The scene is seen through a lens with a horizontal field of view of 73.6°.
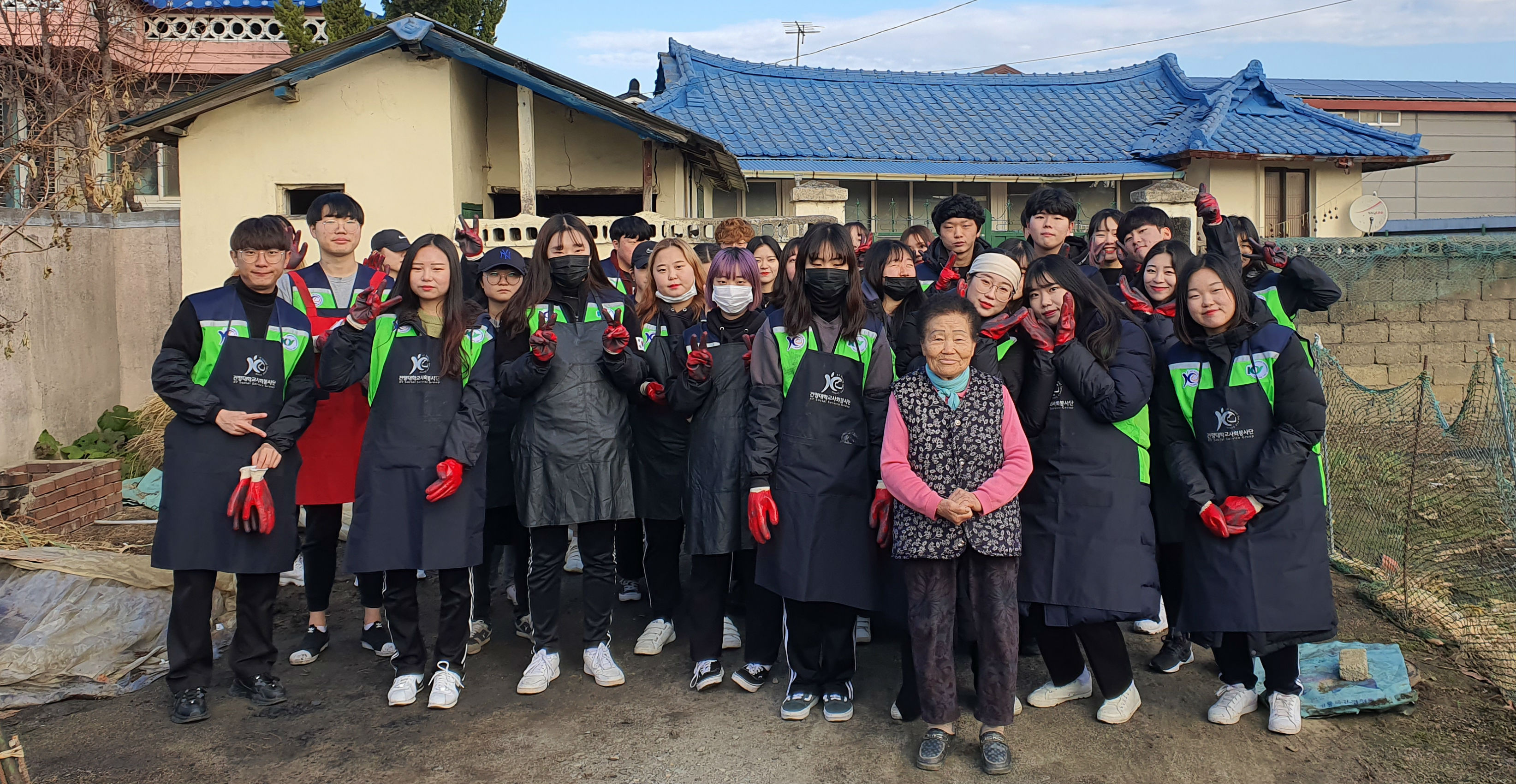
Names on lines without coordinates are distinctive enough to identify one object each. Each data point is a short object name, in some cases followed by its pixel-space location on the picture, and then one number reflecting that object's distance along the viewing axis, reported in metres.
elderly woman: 3.45
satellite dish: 14.21
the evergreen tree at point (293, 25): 12.89
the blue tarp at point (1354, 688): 3.85
